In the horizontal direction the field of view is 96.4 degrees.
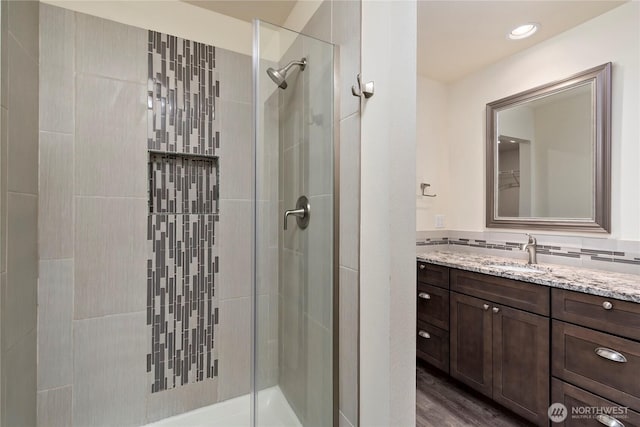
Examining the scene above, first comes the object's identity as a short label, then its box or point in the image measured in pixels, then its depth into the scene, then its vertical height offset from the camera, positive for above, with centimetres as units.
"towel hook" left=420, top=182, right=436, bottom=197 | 260 +24
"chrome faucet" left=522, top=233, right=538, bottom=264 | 198 -24
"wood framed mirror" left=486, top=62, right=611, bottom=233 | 176 +40
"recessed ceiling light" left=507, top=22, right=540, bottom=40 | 187 +123
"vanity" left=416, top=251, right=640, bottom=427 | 124 -65
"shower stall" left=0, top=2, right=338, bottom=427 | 108 -7
